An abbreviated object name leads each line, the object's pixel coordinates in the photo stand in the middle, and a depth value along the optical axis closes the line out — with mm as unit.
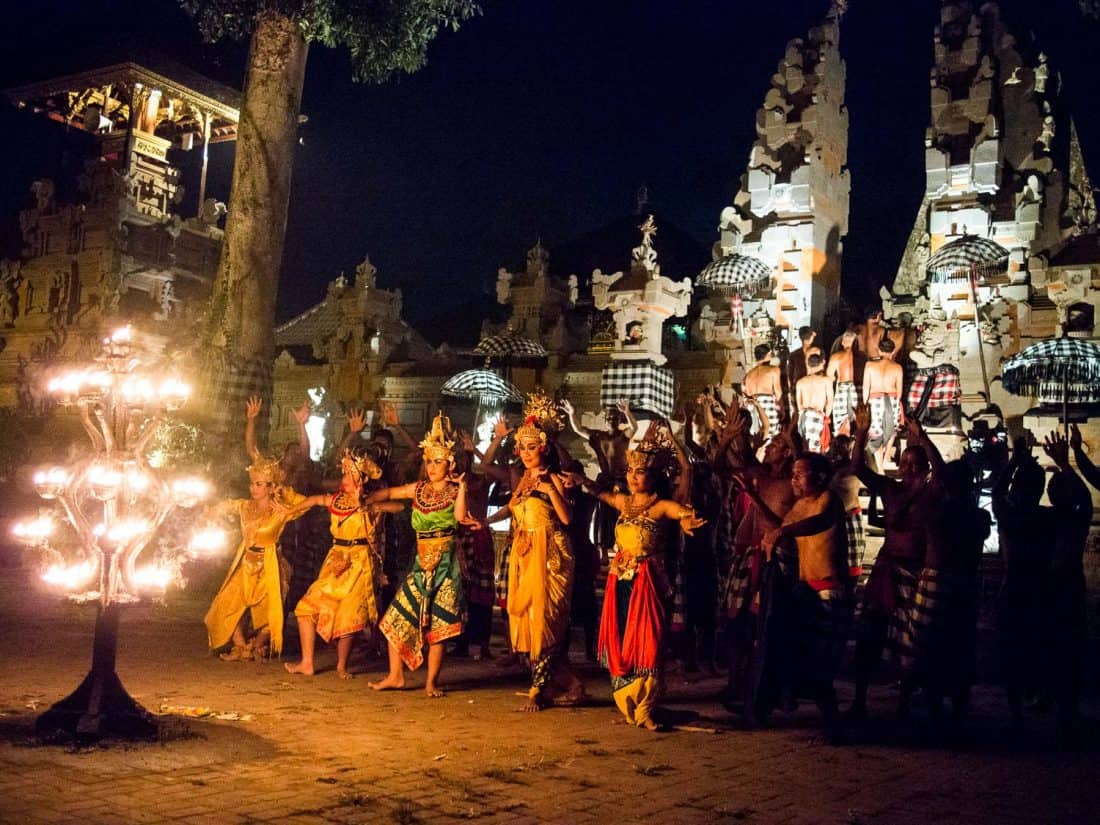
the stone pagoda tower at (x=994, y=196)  17797
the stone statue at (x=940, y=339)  18422
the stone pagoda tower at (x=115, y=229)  27797
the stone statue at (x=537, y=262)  25328
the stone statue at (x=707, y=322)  19750
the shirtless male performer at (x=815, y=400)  15477
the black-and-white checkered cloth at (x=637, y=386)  16797
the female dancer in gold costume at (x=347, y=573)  8539
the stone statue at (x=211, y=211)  30750
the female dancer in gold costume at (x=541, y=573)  7609
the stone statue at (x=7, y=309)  29453
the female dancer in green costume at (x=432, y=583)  7984
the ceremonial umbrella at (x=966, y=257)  17234
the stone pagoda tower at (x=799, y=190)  19703
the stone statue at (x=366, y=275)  25078
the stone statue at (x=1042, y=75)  20016
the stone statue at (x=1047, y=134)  19578
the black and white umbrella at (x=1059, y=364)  13914
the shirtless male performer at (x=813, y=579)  6898
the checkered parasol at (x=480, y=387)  19609
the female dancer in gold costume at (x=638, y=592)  7062
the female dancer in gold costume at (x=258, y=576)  9094
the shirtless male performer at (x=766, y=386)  15578
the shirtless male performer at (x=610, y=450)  10102
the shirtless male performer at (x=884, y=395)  14883
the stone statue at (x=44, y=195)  29252
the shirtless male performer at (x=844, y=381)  15844
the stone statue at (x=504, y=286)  25516
